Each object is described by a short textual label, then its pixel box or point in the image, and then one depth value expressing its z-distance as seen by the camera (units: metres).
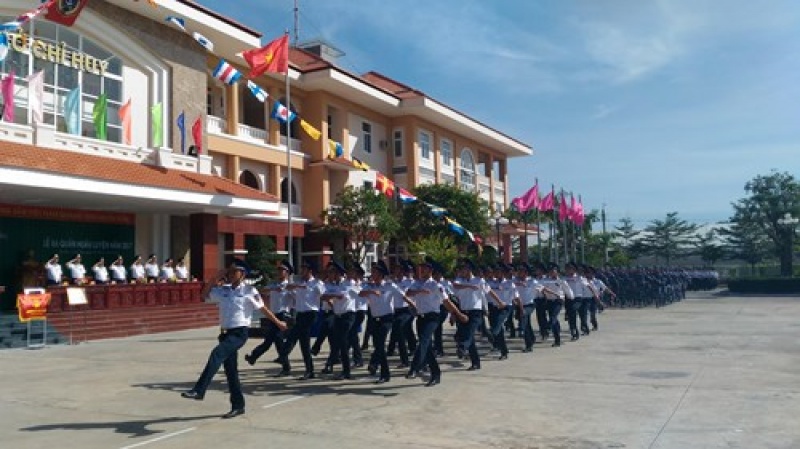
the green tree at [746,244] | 57.53
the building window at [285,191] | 32.47
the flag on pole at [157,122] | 23.69
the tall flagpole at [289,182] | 20.67
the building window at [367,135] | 37.41
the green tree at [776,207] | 50.31
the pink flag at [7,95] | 18.92
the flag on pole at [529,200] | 32.44
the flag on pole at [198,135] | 25.08
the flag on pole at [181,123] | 24.47
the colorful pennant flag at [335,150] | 25.67
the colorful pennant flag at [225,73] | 21.12
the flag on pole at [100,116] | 21.62
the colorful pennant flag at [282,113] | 21.66
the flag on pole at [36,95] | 19.41
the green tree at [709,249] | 60.88
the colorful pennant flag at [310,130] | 22.05
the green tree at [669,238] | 66.25
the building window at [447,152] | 43.72
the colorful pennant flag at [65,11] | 17.70
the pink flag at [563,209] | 33.75
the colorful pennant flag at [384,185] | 23.96
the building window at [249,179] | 30.15
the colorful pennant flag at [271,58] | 21.05
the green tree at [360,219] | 29.91
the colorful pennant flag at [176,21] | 21.17
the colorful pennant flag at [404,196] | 24.06
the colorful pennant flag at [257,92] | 20.90
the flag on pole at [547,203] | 33.78
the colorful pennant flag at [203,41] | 21.11
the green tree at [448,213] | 34.28
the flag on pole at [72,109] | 21.05
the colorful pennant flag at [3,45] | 17.97
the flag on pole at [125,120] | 22.77
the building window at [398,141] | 39.59
